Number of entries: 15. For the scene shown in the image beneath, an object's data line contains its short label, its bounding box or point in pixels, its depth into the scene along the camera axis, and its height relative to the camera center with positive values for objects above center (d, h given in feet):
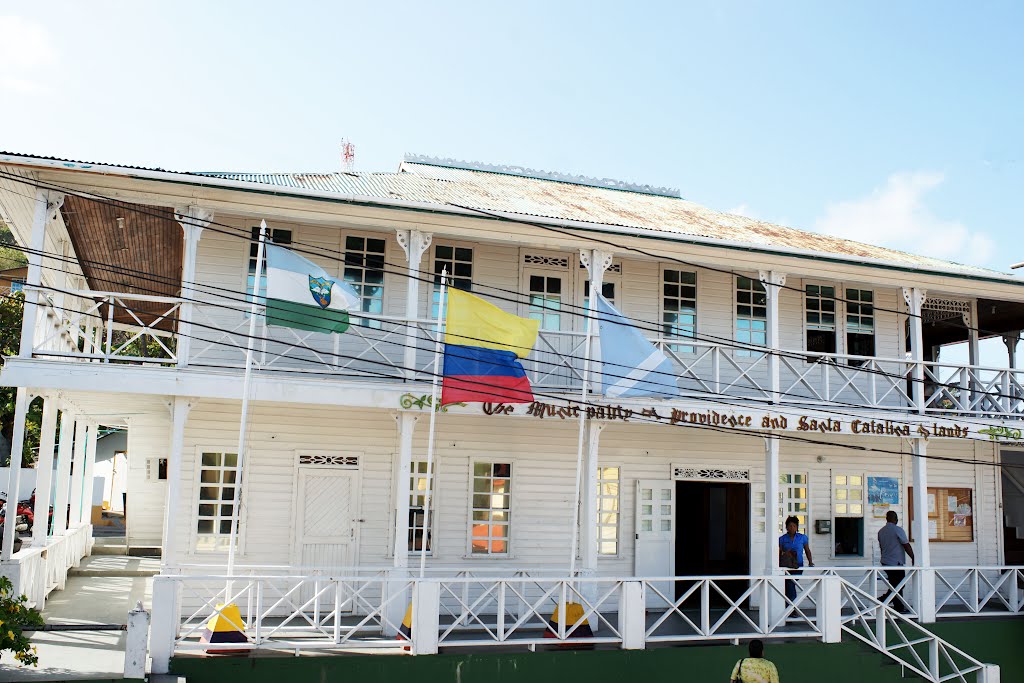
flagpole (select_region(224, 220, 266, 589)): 37.09 +3.77
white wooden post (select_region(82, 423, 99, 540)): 72.13 +0.25
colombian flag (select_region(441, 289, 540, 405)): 40.50 +5.98
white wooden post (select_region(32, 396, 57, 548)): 47.01 +0.28
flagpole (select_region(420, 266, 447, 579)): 39.09 +3.63
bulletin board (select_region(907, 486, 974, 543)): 59.31 -0.80
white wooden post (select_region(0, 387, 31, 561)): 43.52 +0.46
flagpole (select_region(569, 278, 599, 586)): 41.07 +5.16
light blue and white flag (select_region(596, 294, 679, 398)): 42.45 +6.12
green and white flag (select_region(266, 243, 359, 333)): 38.55 +7.85
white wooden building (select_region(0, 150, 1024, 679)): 43.09 +4.56
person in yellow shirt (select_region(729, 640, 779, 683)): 31.83 -5.83
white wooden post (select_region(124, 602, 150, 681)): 33.27 -5.85
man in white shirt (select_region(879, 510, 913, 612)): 51.44 -2.35
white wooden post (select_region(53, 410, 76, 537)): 55.47 +0.03
